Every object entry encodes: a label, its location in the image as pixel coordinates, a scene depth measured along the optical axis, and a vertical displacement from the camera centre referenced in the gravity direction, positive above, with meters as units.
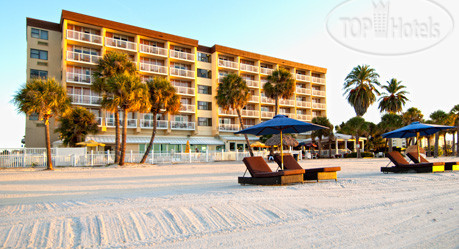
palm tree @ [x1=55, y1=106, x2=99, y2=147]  29.11 +1.28
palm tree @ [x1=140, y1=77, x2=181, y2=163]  24.58 +3.26
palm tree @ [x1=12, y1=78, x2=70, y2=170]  18.91 +2.47
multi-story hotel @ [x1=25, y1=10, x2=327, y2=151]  32.53 +7.90
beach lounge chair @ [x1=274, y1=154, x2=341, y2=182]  10.01 -1.11
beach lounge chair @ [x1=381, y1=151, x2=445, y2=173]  12.73 -1.16
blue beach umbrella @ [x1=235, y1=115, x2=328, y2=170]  10.45 +0.41
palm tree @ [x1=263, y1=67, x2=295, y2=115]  35.03 +5.95
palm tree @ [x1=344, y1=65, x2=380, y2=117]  46.44 +7.24
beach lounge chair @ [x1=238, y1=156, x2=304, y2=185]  9.25 -1.09
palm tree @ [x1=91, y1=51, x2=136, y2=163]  23.01 +5.27
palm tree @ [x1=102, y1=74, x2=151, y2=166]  21.80 +3.13
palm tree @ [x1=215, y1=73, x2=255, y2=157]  32.19 +4.69
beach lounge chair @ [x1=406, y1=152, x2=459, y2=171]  13.52 -1.20
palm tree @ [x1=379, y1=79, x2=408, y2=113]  48.41 +6.09
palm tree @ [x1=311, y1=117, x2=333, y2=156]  38.50 +1.56
